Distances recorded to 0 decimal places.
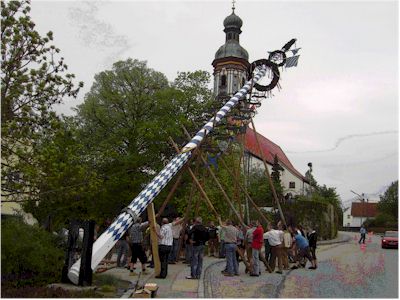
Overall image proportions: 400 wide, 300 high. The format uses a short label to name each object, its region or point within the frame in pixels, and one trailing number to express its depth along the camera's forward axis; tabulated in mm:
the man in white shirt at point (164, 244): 12634
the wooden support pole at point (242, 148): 17812
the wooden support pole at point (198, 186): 16031
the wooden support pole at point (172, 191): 16431
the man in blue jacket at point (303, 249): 15627
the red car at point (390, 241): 29078
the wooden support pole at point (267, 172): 17344
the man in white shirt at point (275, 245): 14797
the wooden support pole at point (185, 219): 16516
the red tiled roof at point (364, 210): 90938
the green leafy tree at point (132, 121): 26484
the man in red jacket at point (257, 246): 13748
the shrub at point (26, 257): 9531
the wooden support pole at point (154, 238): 12539
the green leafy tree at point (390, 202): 69188
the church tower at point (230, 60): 62219
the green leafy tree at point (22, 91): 9859
